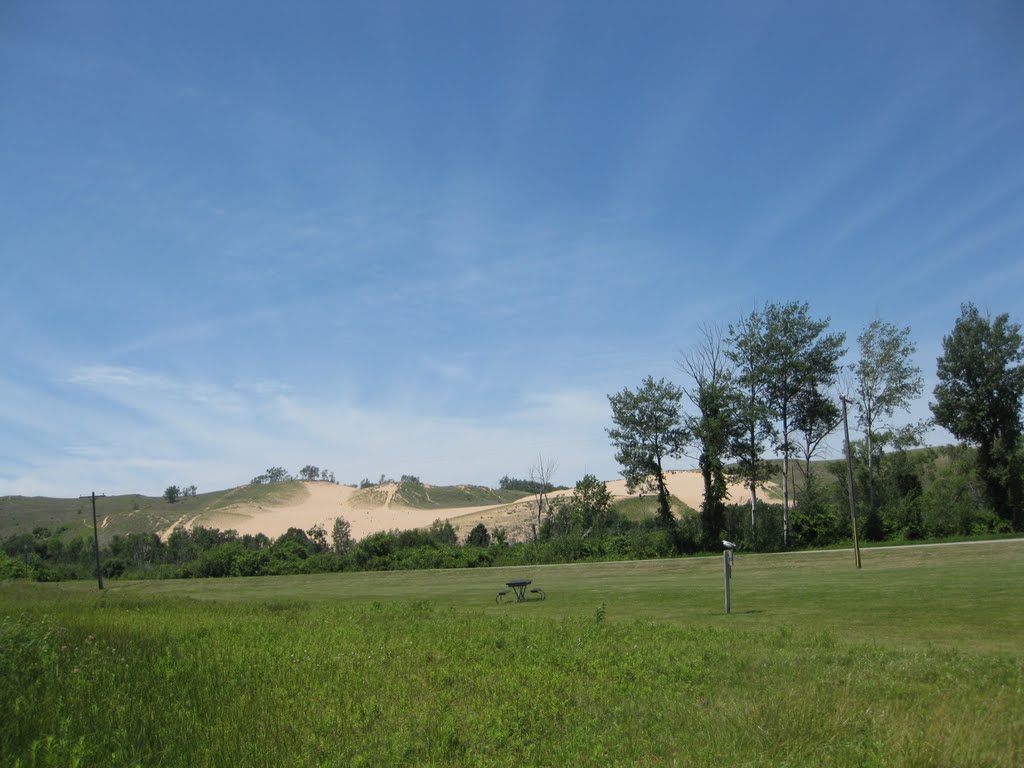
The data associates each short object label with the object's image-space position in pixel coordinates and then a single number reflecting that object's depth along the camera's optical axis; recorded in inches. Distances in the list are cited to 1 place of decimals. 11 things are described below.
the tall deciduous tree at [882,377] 2063.2
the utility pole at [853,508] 1177.4
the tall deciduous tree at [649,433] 2135.8
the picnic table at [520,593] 968.1
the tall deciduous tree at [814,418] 2089.1
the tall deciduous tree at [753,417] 2058.3
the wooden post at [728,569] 690.2
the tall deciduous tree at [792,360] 2078.0
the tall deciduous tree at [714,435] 2001.7
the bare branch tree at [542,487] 2714.1
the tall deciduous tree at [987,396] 1843.0
